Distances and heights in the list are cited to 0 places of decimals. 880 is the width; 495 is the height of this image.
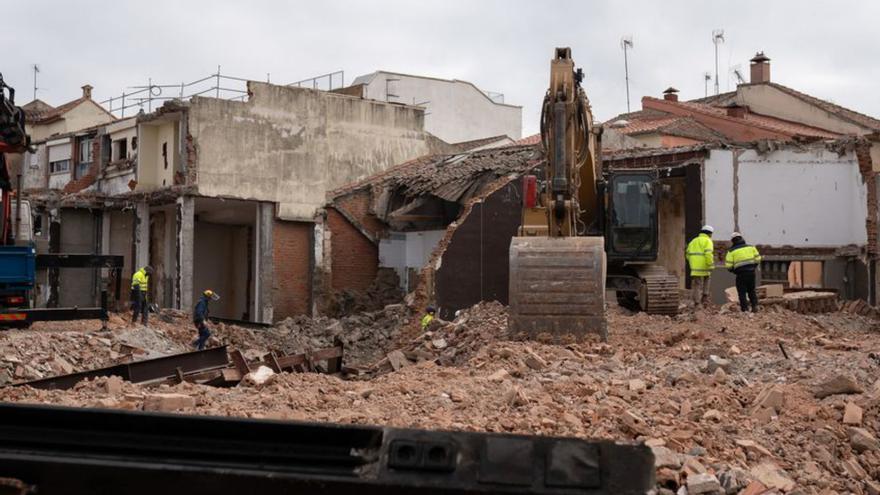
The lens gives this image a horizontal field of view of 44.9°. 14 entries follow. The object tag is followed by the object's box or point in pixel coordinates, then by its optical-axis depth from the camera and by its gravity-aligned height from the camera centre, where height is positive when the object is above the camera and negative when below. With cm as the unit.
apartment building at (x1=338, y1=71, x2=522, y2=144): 4131 +704
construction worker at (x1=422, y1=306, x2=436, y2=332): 2185 -88
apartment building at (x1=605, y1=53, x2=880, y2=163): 3694 +618
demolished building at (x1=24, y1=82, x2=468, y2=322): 3136 +266
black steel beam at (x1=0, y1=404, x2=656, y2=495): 286 -52
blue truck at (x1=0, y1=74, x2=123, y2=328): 1877 +53
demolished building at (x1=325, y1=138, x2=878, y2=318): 2639 +154
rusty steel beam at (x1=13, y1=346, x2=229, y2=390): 1323 -124
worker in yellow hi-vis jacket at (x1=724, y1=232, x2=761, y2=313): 1895 +18
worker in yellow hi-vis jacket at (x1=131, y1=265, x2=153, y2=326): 2444 -39
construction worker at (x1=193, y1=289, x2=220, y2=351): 2095 -86
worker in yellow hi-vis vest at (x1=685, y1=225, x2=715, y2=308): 1908 +30
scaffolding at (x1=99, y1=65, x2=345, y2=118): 3192 +560
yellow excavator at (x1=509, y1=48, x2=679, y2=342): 1373 +39
